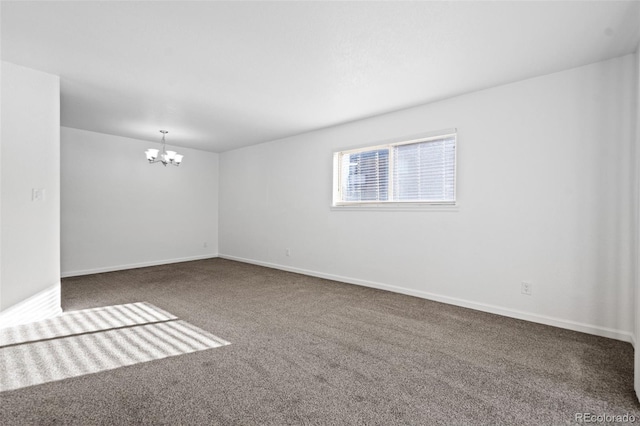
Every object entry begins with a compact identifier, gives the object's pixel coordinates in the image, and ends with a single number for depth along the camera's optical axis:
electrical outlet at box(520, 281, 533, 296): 3.05
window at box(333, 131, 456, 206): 3.75
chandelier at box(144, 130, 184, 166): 4.86
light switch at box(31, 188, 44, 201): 2.98
